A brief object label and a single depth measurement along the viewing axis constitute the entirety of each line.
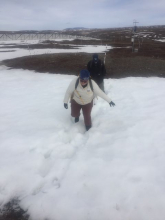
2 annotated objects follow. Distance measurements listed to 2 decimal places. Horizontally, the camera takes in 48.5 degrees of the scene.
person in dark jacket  6.74
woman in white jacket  4.69
